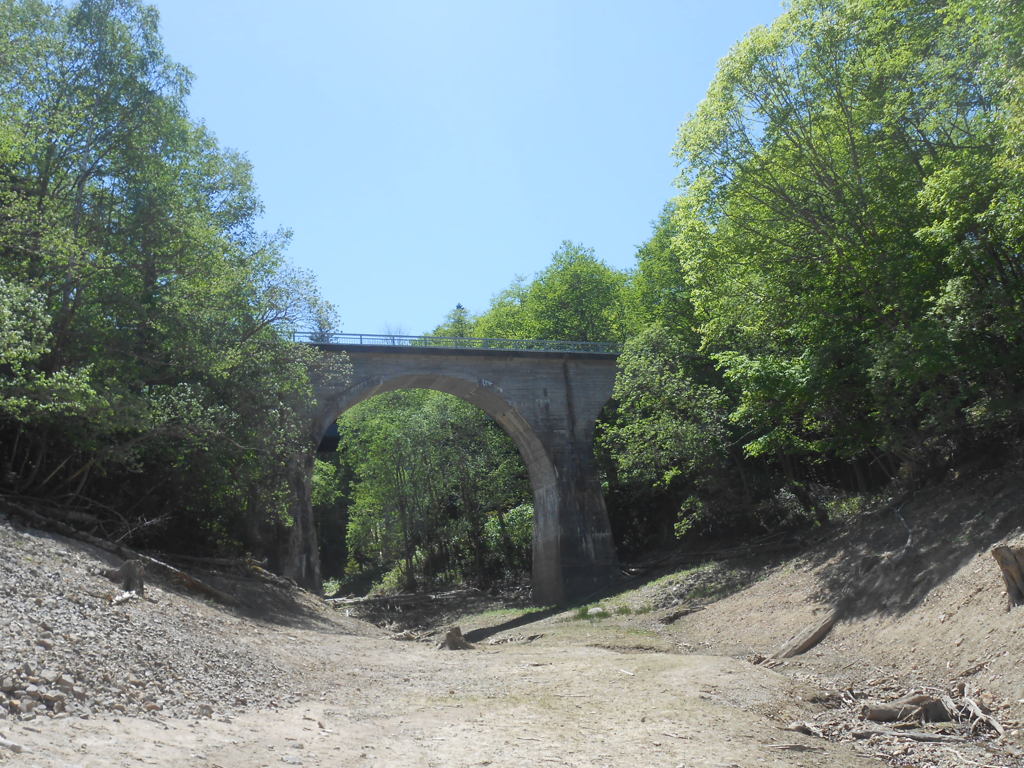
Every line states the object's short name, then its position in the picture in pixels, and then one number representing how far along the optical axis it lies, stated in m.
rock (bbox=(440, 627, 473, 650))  15.70
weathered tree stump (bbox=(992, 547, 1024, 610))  9.38
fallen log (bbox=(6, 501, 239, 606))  14.61
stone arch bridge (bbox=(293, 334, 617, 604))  27.14
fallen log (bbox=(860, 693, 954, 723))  8.29
